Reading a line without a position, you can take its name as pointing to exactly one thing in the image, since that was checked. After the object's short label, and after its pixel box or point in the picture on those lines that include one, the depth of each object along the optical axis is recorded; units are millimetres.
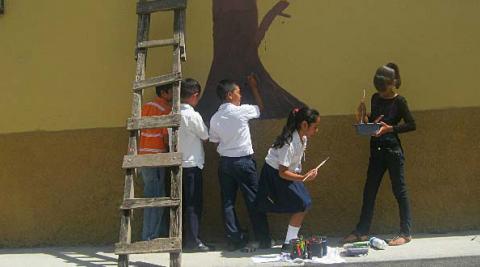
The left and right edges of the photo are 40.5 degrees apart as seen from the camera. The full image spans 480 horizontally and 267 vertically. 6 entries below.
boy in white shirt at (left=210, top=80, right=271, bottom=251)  5648
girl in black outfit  5562
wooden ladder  5016
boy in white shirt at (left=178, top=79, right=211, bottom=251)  5684
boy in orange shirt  5742
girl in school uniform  5445
